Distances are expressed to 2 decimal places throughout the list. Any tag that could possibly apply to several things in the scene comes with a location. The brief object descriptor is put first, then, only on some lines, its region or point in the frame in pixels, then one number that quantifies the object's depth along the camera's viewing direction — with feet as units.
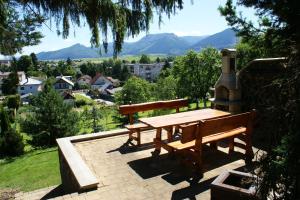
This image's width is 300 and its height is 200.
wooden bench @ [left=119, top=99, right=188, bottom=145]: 25.00
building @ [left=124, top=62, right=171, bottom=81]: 490.49
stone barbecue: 27.81
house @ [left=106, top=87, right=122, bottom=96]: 296.08
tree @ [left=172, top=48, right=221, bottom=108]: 112.78
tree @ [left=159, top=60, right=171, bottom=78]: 226.46
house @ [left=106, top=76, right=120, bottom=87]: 339.32
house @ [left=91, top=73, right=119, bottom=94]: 325.48
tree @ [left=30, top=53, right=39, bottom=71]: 289.31
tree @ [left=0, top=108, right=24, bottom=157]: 61.82
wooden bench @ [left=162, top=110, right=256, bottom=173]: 18.36
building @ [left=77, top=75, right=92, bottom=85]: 375.53
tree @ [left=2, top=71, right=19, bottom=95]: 206.39
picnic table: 21.57
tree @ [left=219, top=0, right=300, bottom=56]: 7.52
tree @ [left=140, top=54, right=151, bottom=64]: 557.74
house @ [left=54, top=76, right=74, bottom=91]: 291.17
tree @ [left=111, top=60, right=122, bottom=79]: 391.86
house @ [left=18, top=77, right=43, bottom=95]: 270.67
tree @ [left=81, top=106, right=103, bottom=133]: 94.38
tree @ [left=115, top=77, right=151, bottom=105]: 136.36
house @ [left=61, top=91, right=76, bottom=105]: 220.43
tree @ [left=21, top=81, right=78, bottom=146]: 61.62
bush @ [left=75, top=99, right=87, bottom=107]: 228.43
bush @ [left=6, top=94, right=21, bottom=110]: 177.37
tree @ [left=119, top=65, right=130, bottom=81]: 366.37
